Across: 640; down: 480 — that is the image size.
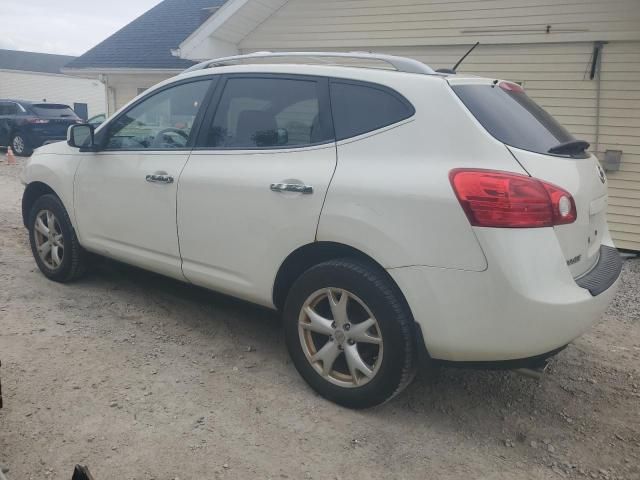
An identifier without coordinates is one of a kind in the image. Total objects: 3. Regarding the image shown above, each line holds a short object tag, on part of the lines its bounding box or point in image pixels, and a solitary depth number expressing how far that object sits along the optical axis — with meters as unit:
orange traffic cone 14.27
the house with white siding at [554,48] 7.24
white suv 2.47
